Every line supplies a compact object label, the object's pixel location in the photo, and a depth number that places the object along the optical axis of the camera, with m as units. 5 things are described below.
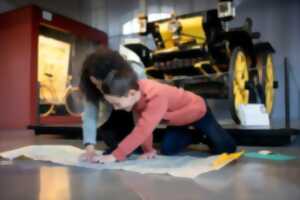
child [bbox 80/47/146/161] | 1.18
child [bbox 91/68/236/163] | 1.16
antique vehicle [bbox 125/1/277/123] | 2.59
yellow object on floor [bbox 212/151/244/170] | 1.24
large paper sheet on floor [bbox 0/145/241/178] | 1.13
